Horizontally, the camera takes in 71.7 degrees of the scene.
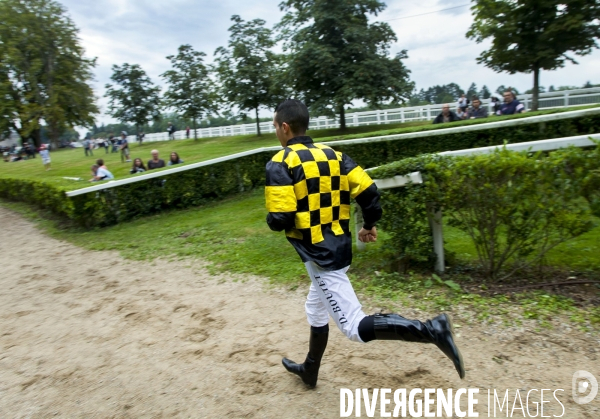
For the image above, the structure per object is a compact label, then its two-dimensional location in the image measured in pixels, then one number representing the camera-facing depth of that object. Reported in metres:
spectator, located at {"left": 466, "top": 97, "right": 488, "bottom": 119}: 12.58
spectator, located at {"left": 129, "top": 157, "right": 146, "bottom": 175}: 13.48
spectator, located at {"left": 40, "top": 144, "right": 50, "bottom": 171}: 21.66
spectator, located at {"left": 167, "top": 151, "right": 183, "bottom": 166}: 12.93
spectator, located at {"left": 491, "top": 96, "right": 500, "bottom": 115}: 19.22
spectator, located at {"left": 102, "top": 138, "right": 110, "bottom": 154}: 34.58
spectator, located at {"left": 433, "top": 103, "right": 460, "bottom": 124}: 11.23
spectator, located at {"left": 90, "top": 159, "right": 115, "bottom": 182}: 12.92
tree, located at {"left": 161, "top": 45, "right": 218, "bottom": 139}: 27.45
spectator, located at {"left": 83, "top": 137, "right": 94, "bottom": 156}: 32.53
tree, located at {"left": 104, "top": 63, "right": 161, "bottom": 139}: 31.81
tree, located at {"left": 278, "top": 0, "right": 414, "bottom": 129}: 21.69
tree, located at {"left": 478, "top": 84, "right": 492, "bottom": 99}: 56.24
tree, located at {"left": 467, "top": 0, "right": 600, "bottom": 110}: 15.48
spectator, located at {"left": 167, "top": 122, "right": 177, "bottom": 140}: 37.42
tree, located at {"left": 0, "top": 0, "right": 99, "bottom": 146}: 33.81
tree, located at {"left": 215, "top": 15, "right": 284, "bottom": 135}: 24.59
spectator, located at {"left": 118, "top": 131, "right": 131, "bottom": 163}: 22.41
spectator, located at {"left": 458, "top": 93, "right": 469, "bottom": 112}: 17.22
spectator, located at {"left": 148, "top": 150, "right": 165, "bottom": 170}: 13.11
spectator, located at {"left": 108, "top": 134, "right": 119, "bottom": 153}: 33.52
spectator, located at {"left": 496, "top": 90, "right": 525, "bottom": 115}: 11.43
